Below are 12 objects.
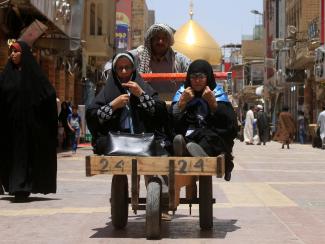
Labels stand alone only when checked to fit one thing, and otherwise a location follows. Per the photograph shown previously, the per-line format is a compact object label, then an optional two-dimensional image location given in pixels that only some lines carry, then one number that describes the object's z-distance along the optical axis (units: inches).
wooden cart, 297.1
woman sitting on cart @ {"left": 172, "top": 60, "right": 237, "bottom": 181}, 317.4
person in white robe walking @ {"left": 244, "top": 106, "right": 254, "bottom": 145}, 1554.9
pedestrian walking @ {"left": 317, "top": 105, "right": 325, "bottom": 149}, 1304.1
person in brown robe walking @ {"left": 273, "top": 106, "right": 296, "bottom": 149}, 1339.8
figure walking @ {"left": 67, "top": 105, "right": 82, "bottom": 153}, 1039.6
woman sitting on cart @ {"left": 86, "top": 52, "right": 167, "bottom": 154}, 316.8
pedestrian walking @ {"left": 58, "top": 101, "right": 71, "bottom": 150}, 1043.9
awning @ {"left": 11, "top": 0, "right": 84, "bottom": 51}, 950.9
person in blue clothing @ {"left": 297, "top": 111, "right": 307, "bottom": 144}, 1724.9
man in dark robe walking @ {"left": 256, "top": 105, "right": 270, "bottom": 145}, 1560.0
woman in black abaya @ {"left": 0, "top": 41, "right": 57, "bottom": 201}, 448.5
